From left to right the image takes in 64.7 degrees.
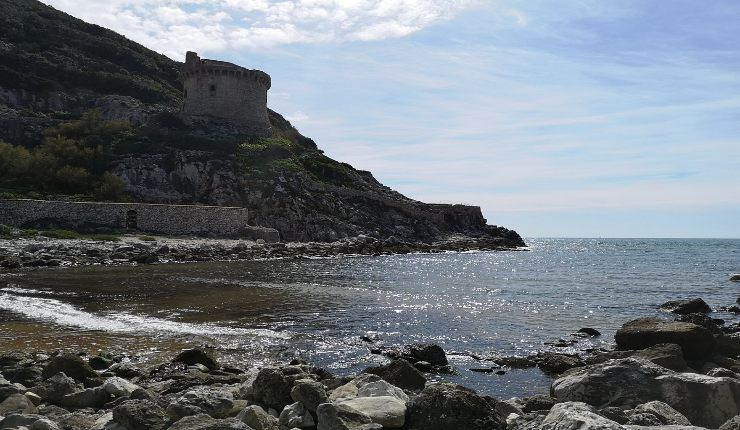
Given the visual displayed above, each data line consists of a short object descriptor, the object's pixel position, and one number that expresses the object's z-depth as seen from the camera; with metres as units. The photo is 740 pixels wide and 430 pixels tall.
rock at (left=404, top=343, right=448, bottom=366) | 12.89
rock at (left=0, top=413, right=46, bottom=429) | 6.72
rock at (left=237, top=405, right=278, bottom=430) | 6.64
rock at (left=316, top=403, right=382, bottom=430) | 6.34
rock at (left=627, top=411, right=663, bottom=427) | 6.16
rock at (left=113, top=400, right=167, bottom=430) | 6.75
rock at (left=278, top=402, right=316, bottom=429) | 7.00
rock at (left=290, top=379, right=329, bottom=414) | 7.29
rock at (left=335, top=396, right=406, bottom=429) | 6.59
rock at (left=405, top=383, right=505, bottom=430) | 6.40
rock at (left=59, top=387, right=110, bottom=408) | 8.70
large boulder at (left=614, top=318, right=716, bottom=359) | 12.73
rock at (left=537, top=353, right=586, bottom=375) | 12.46
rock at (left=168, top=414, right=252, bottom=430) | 5.86
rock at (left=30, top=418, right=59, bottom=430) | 6.68
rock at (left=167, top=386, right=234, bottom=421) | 7.30
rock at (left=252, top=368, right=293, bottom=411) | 8.06
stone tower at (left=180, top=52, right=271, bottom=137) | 86.88
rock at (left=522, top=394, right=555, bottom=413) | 8.42
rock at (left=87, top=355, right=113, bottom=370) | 11.61
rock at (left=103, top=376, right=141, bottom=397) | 8.90
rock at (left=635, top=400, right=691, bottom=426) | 6.38
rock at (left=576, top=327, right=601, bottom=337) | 17.12
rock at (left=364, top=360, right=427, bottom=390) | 9.79
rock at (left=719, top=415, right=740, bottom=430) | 5.53
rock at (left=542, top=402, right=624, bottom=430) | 4.88
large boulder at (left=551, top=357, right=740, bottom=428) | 7.55
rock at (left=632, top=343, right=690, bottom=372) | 10.77
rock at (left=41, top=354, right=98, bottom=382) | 10.10
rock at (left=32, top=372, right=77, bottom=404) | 8.84
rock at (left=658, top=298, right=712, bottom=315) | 22.19
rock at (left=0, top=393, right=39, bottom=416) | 7.65
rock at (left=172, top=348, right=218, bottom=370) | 11.77
